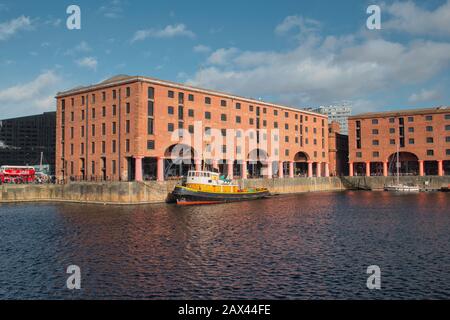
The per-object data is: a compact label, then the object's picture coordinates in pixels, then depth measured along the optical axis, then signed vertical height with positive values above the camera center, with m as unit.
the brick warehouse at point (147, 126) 71.19 +9.52
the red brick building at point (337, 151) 124.49 +7.12
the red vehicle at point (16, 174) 84.94 +0.88
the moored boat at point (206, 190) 65.06 -2.32
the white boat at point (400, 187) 103.25 -3.55
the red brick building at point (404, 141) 107.06 +8.79
